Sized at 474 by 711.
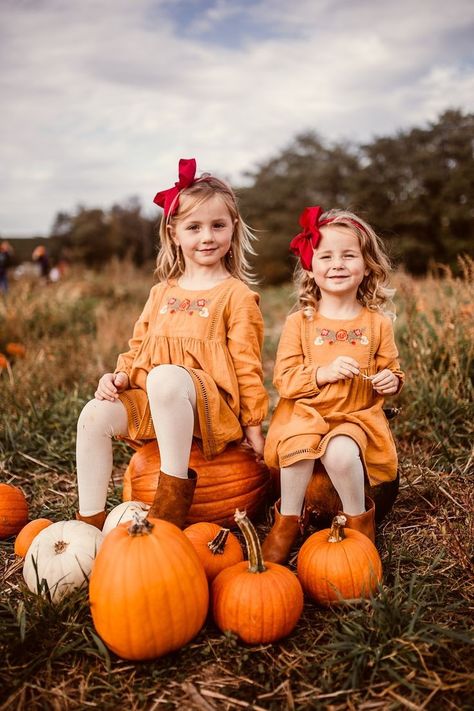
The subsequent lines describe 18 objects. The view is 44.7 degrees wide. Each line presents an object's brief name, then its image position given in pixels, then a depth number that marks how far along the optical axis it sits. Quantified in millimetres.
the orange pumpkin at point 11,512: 2732
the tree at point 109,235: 28331
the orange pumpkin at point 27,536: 2453
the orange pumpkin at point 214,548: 2129
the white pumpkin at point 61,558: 2094
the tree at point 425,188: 18625
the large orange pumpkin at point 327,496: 2551
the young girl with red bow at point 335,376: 2404
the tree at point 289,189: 25719
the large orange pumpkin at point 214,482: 2629
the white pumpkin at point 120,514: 2344
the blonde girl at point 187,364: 2332
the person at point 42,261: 14869
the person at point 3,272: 14572
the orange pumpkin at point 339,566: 2051
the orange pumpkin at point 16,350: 5770
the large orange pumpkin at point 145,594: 1742
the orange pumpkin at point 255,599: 1865
